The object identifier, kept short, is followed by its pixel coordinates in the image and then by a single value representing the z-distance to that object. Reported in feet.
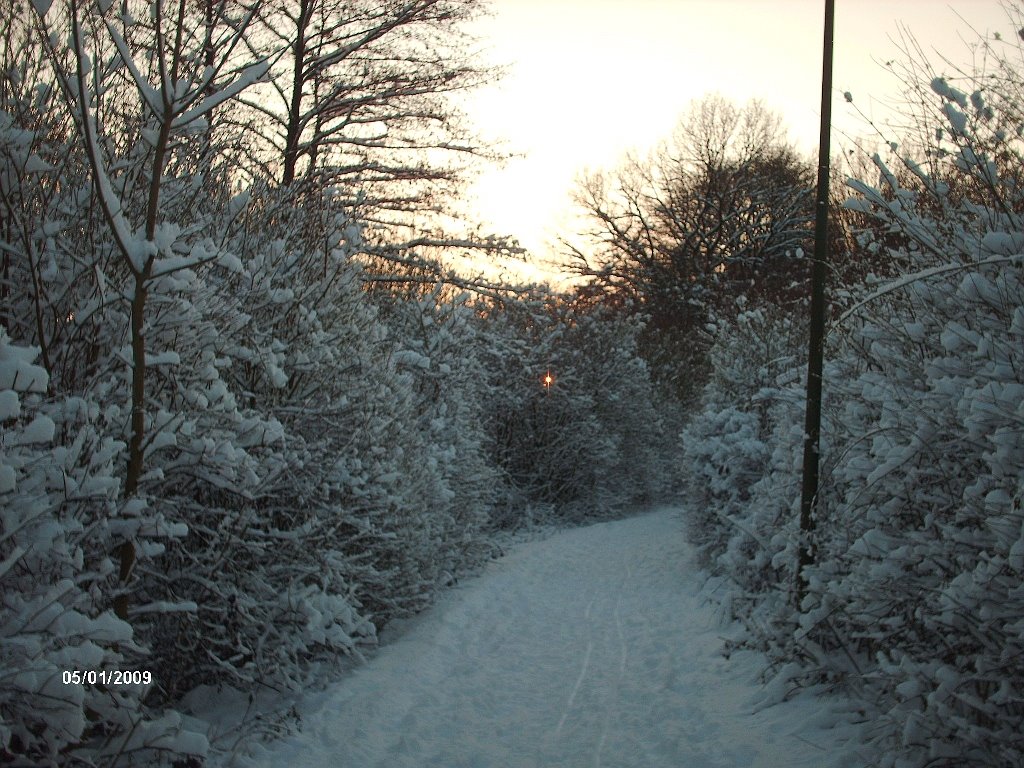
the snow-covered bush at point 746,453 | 29.01
